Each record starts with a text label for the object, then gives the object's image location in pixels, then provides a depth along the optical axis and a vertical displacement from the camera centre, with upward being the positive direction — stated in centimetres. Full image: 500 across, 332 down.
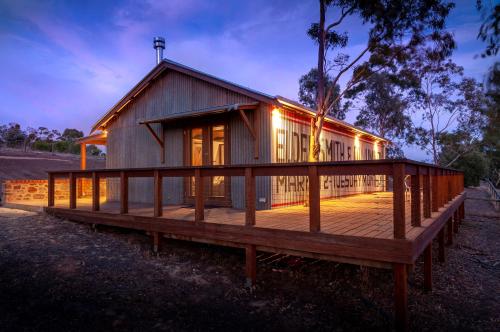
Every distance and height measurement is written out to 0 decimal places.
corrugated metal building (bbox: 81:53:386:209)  751 +103
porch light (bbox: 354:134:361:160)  1357 +94
